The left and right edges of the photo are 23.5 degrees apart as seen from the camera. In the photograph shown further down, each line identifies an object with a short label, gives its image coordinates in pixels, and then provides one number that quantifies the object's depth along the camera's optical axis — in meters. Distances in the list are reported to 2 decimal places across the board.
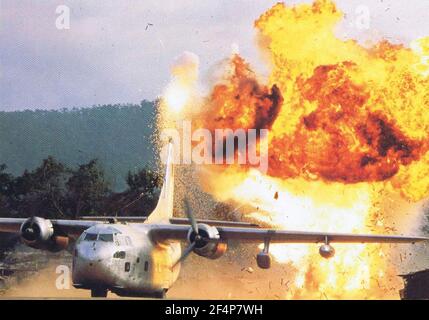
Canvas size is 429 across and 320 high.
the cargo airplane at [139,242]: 46.60
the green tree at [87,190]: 85.50
